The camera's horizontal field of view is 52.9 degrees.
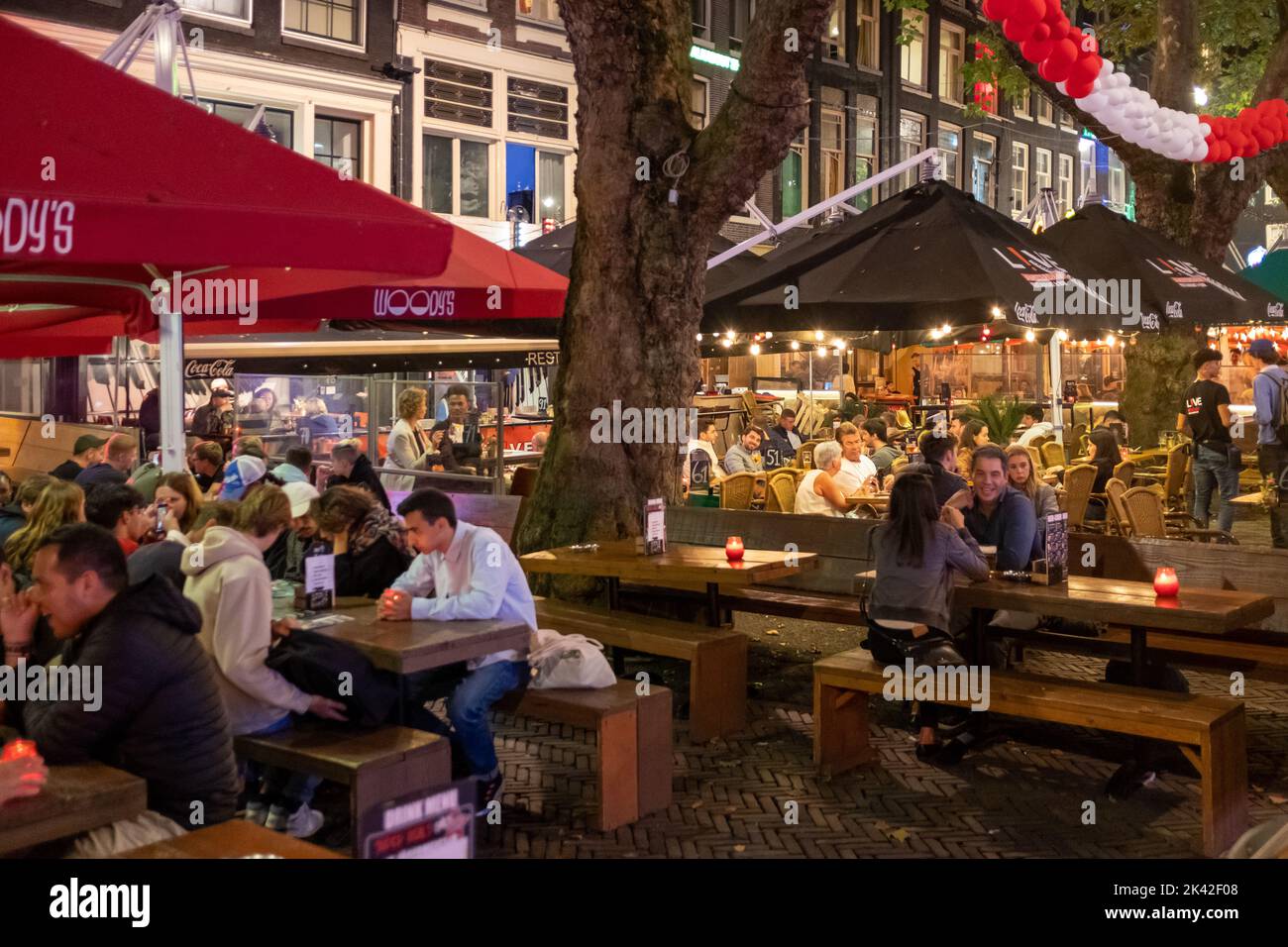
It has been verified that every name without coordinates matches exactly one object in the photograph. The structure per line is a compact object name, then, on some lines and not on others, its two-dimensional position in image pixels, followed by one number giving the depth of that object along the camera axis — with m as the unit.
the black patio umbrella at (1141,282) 9.81
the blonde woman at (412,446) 11.70
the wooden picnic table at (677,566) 6.93
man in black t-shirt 12.59
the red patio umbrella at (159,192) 3.57
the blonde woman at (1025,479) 7.41
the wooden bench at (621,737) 5.48
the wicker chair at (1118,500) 9.78
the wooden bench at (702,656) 6.73
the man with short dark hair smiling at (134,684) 3.67
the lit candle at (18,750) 3.29
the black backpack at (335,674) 4.84
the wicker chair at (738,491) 11.12
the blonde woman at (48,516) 5.72
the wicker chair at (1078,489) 11.30
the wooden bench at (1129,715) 5.18
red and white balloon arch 8.19
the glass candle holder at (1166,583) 5.81
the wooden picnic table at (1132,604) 5.50
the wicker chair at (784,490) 10.68
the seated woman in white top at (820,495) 9.51
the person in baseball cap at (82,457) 8.93
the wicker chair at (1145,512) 9.34
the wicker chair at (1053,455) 13.37
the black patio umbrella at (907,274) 8.55
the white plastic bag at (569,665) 5.74
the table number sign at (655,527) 7.45
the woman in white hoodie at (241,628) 4.74
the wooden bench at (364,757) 4.50
